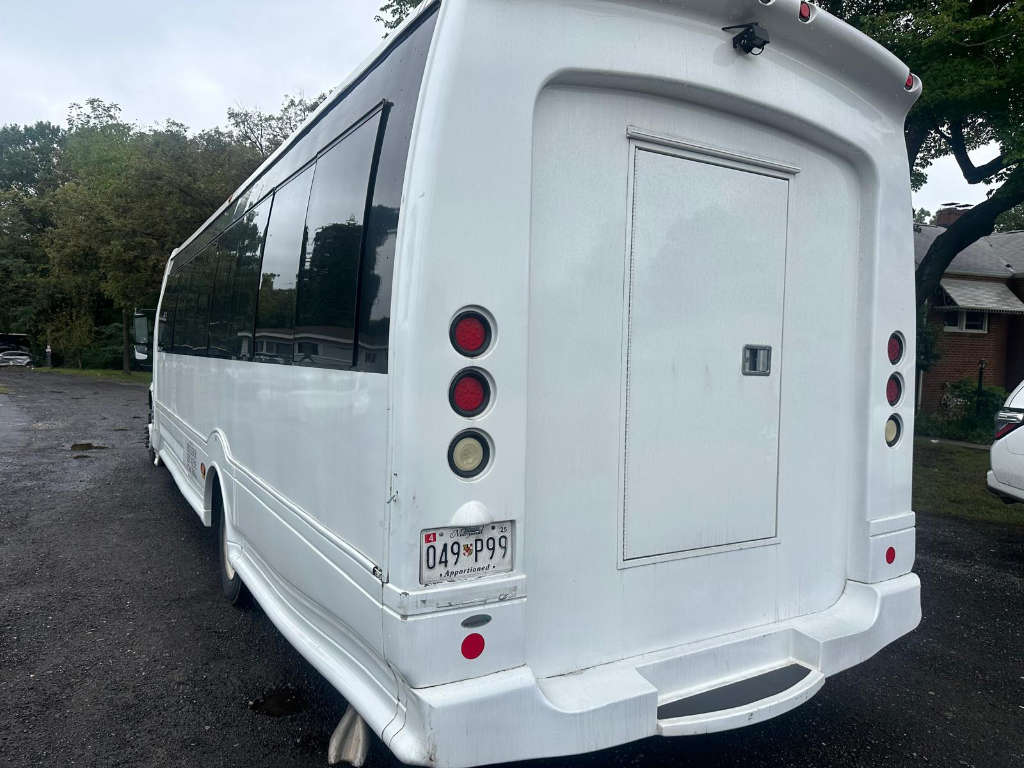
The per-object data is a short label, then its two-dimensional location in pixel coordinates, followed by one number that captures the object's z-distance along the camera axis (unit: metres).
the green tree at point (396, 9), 17.05
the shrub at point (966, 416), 17.45
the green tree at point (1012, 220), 44.81
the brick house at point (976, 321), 24.02
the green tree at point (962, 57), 11.48
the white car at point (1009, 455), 6.76
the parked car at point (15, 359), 44.12
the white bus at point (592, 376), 2.41
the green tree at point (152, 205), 27.42
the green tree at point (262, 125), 29.84
